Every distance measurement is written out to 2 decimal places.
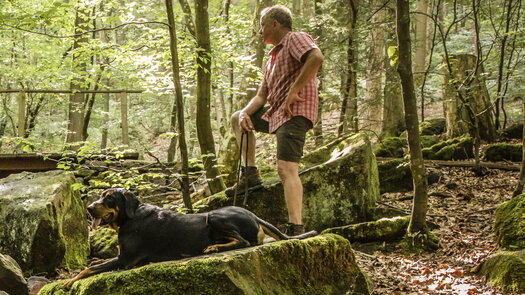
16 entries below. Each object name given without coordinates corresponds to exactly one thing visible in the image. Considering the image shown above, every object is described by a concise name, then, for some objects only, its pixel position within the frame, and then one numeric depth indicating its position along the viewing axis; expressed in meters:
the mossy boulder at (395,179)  9.70
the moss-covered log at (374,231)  6.28
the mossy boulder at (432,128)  13.57
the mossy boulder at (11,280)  4.78
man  4.18
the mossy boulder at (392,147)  12.06
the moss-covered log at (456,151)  11.04
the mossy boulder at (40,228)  5.89
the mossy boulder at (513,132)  11.62
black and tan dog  3.23
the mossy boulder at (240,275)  2.85
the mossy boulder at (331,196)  6.36
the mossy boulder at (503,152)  10.28
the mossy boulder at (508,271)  4.02
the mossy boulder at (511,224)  5.22
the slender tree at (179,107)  6.25
